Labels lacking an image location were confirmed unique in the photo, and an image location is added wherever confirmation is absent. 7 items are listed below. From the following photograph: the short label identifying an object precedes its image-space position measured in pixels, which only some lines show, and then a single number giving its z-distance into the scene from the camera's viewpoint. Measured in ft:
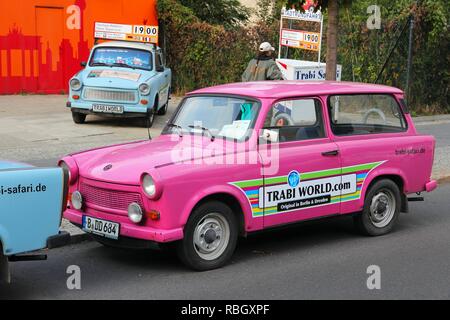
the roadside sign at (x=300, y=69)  43.19
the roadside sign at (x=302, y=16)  49.97
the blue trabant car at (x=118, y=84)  45.70
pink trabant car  18.20
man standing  34.09
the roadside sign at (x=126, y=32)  57.67
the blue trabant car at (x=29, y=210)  15.40
